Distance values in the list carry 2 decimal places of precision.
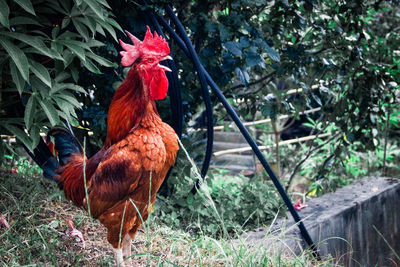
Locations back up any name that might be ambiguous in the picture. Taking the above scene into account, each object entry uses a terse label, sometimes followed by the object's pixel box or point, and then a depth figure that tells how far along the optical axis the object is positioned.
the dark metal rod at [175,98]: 2.74
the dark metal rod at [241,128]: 2.71
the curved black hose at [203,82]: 2.70
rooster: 2.09
